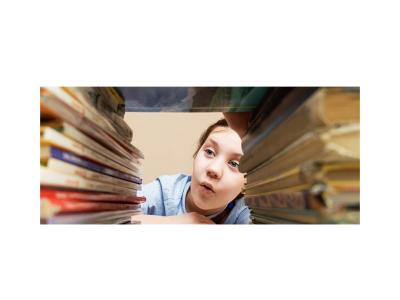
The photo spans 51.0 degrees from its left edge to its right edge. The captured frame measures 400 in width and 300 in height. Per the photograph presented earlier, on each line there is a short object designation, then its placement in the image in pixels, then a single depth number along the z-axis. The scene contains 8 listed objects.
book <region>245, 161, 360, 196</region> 0.88
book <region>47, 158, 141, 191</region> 0.96
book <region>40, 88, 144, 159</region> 0.97
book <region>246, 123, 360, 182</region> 0.85
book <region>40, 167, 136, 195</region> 0.95
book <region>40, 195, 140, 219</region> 0.95
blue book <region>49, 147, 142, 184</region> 0.97
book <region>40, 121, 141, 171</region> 1.00
